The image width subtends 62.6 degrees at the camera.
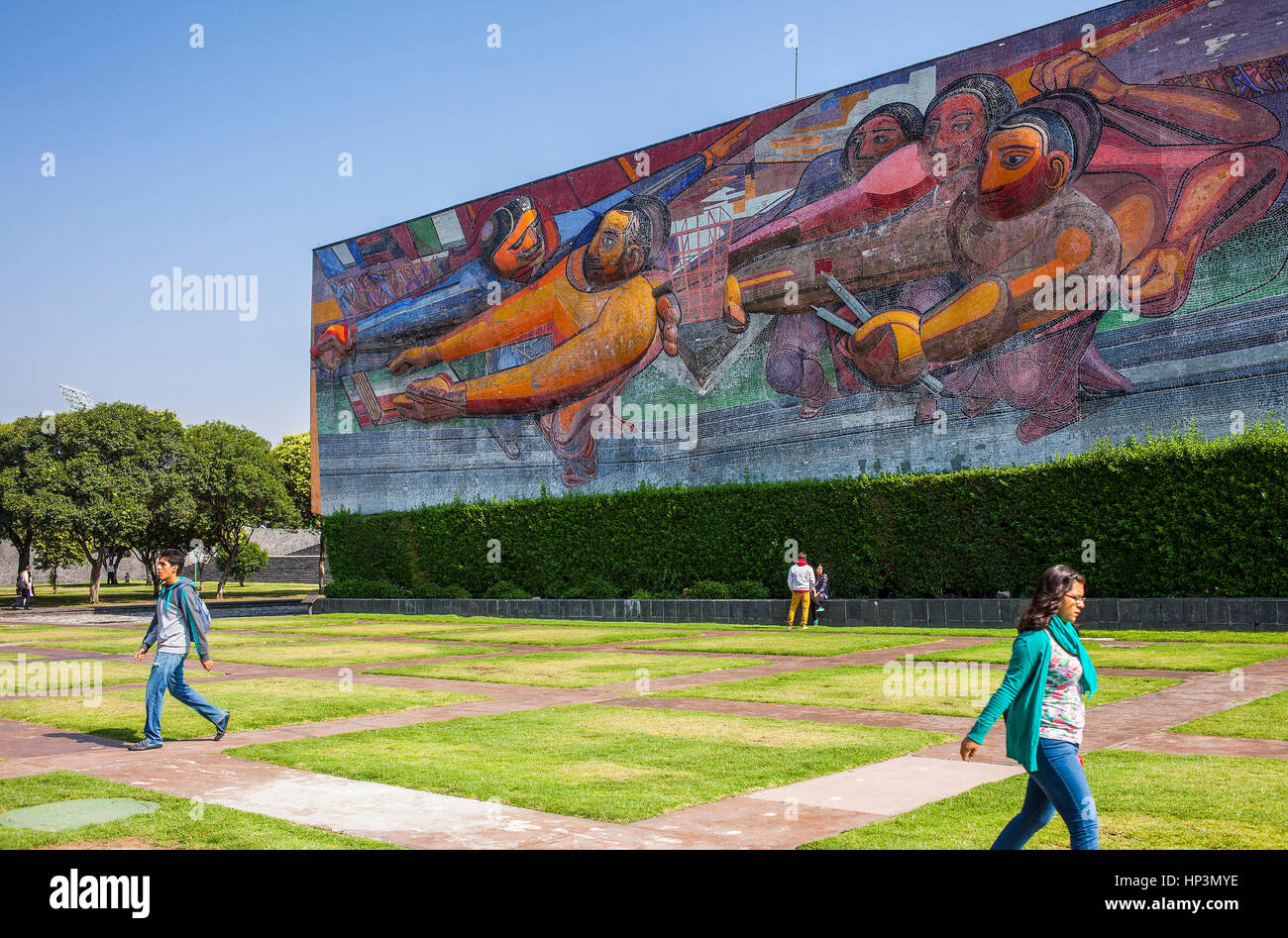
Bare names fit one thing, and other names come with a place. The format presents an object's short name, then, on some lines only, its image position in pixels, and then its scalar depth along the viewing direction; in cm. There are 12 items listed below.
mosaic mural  2202
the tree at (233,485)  5044
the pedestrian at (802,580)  2350
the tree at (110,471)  4681
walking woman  482
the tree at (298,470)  6488
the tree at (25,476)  4722
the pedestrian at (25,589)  4347
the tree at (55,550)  5264
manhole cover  661
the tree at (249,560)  5819
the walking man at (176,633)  974
